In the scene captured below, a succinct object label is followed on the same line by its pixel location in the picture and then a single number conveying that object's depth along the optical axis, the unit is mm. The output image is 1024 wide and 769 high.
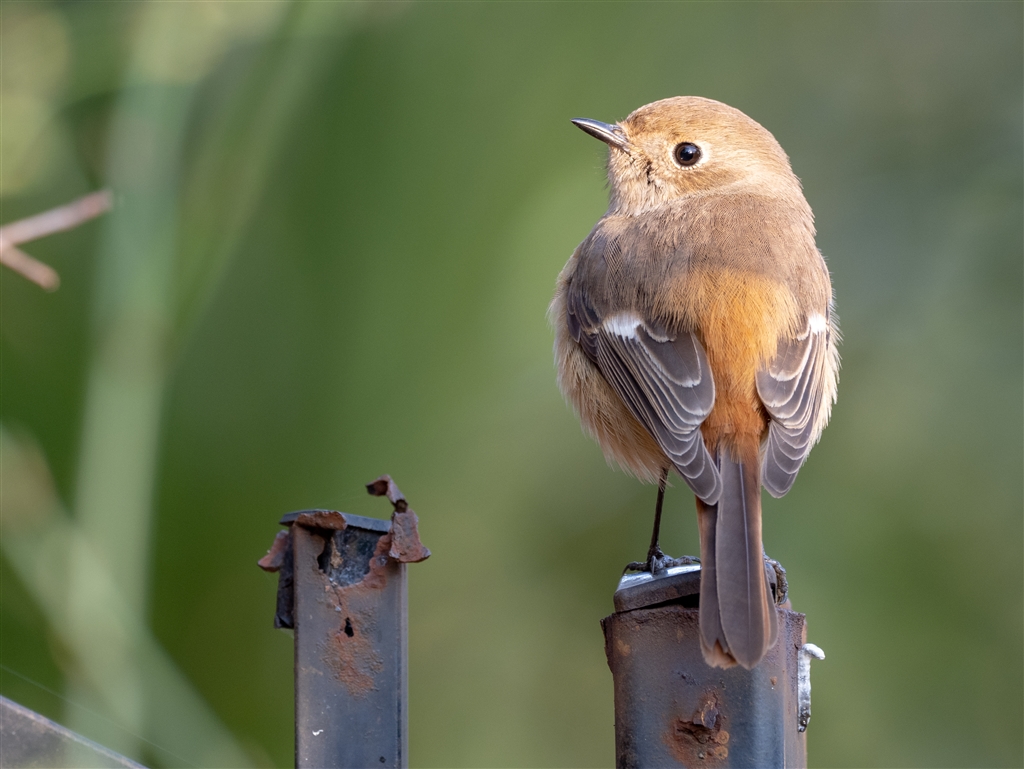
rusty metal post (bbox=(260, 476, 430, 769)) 4082
